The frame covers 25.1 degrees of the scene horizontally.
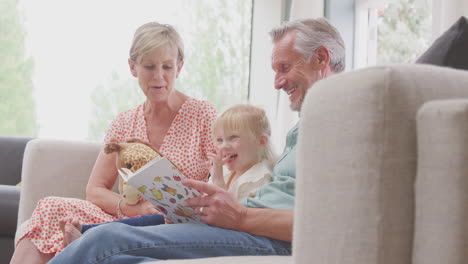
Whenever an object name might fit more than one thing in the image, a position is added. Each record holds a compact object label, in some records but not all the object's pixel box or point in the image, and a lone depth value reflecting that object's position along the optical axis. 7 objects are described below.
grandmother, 3.31
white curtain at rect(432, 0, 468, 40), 3.06
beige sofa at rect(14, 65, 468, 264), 1.68
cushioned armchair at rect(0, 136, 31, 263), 4.12
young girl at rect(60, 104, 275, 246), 2.96
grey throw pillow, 2.49
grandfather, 2.51
